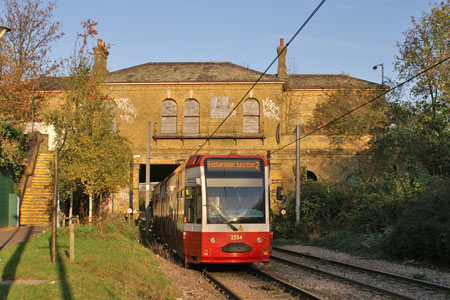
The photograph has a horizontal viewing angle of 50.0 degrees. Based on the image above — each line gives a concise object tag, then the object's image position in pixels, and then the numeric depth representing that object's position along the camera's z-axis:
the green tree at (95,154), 23.95
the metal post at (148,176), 31.50
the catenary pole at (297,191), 27.02
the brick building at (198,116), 35.03
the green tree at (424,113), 27.48
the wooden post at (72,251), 11.73
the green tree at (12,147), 25.34
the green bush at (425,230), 14.77
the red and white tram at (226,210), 13.04
